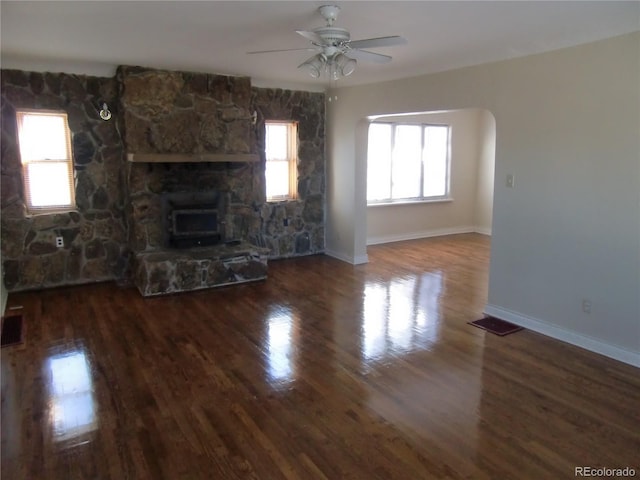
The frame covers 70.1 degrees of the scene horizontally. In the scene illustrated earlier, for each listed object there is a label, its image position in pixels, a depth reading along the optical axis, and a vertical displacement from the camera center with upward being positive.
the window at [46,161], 5.05 +0.04
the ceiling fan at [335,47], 2.89 +0.78
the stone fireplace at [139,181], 5.04 -0.20
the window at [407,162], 7.81 +0.03
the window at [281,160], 6.57 +0.06
